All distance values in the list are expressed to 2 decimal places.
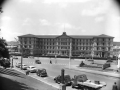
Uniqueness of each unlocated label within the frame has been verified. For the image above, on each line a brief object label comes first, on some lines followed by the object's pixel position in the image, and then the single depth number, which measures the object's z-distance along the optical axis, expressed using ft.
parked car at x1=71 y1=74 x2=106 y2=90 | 43.09
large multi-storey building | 244.81
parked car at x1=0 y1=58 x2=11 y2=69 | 94.17
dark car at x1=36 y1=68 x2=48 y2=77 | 69.41
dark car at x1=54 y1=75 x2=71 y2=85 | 53.81
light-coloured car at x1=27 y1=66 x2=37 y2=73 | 81.64
